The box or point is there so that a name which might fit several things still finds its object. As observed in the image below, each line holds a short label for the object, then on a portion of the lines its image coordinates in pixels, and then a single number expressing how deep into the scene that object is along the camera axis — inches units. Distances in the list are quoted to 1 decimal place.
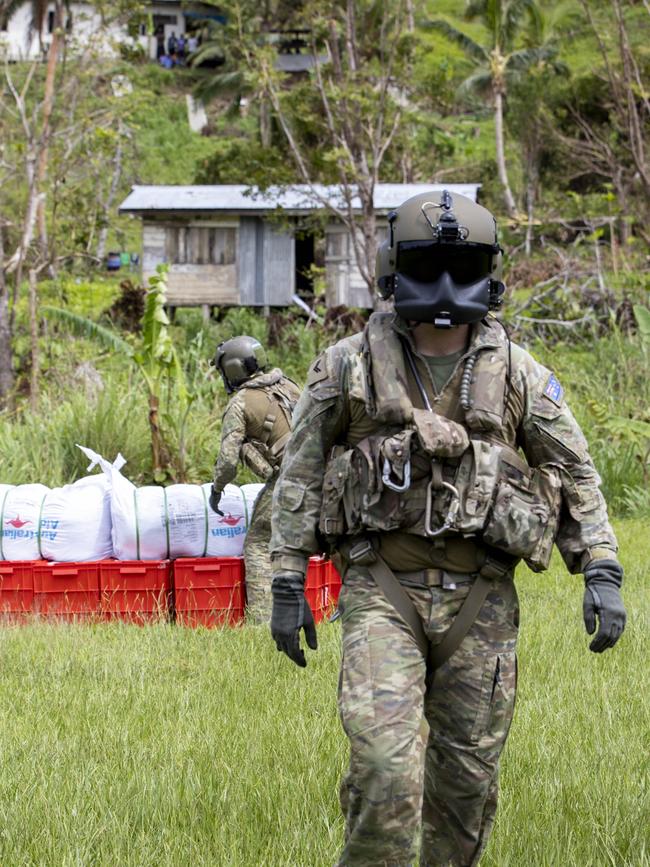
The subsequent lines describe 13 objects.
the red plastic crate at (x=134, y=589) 669.3
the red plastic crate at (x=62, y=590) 671.1
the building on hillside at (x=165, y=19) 5348.4
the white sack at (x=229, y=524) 695.1
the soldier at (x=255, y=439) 669.9
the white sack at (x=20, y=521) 678.5
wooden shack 2209.6
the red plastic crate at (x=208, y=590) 670.5
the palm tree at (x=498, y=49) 3405.5
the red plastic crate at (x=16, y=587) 673.0
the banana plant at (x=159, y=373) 941.2
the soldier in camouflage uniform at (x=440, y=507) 293.7
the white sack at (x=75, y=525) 678.5
